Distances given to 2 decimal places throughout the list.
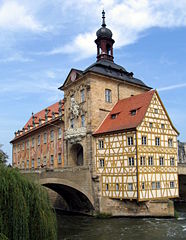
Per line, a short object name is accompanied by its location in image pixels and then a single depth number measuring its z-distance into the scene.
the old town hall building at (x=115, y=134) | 22.77
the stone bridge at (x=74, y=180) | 23.89
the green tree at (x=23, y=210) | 10.07
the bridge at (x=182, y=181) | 28.22
